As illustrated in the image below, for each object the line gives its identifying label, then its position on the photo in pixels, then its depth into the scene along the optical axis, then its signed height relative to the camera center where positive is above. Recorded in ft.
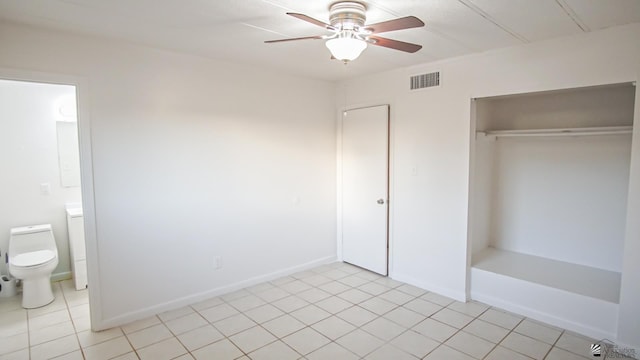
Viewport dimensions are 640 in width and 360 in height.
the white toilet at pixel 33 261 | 10.92 -3.27
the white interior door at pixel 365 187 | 13.58 -1.24
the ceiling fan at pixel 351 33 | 6.69 +2.49
